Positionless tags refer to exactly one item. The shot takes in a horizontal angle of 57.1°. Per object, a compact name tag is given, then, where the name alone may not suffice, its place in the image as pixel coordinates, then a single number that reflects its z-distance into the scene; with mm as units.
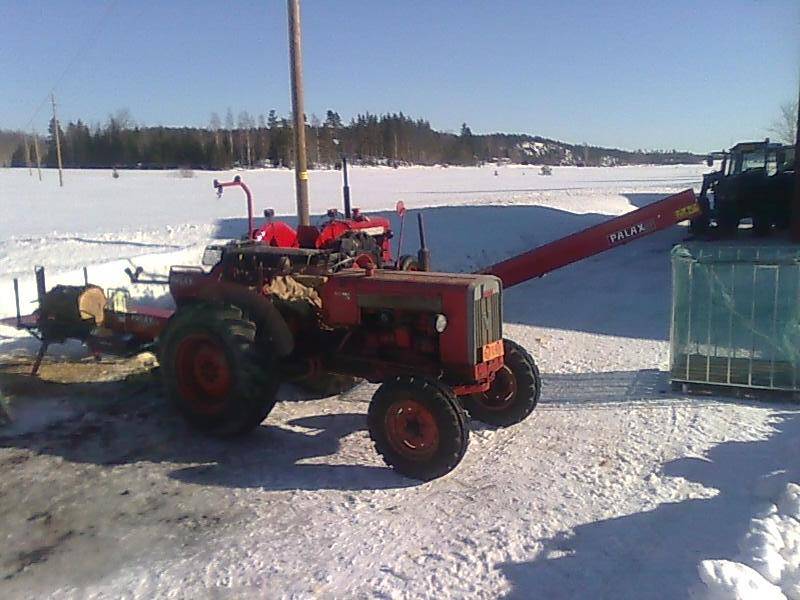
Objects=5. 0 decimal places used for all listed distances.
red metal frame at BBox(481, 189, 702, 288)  7492
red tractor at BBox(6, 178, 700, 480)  5074
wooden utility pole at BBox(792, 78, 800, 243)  14234
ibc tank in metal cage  6621
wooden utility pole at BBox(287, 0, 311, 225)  10797
